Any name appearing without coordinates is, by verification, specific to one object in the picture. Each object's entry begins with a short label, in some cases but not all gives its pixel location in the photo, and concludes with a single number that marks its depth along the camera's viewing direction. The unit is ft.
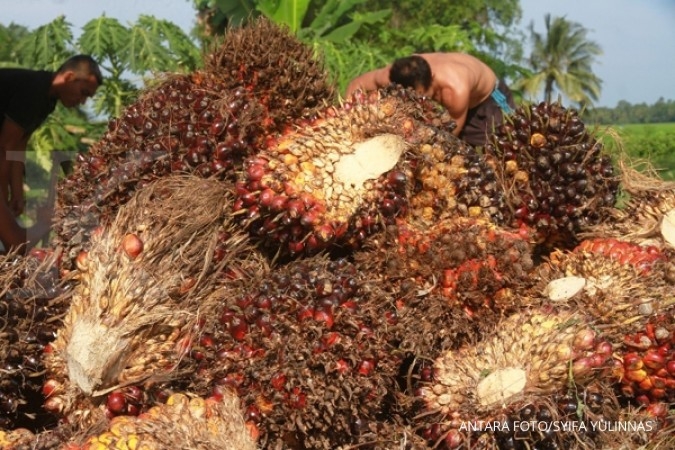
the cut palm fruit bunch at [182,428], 5.25
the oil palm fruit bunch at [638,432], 6.14
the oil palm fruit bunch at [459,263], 6.65
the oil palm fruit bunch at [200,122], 7.13
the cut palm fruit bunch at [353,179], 6.76
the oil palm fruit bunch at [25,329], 6.09
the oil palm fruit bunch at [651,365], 6.55
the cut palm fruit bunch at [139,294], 5.78
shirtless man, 13.24
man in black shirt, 14.87
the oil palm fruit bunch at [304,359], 5.76
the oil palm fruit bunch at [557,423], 5.86
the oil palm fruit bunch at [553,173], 7.95
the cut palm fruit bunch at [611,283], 6.73
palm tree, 146.51
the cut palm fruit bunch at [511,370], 6.02
